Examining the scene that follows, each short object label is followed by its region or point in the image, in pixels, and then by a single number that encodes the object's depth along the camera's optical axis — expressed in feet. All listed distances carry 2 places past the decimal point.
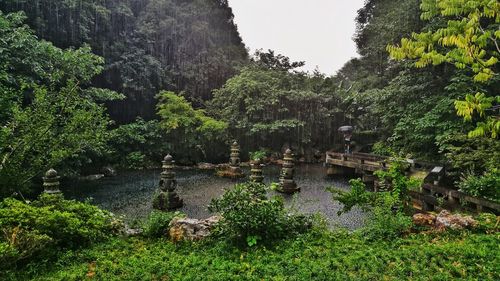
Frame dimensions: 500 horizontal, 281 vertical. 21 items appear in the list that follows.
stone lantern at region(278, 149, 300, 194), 33.99
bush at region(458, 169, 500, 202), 22.40
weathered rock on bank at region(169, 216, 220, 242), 17.31
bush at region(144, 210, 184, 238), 18.11
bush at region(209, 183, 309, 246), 16.39
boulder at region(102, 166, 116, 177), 46.96
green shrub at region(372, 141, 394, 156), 48.49
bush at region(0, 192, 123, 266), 13.10
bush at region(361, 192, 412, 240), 17.43
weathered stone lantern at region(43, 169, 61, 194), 19.62
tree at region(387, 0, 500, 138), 10.14
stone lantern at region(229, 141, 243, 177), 43.46
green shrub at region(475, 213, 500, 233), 17.63
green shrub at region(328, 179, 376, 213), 19.81
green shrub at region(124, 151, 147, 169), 52.42
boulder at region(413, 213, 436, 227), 18.90
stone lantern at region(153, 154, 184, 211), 27.25
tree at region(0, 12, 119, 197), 20.76
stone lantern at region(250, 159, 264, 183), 30.01
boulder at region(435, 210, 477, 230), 17.94
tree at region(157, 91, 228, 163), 56.24
